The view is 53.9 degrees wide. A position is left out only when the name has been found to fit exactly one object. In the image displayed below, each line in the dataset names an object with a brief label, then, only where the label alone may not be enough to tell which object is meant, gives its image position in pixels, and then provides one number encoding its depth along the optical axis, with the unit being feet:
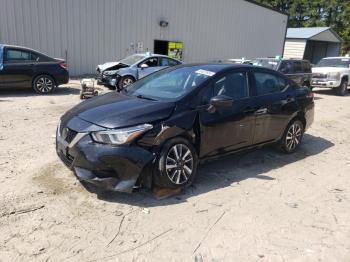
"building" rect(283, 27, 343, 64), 115.44
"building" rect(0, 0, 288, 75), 49.83
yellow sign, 68.54
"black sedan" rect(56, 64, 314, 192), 12.78
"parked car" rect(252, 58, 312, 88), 41.45
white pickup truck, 50.39
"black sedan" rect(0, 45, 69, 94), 34.76
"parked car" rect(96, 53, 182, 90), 41.88
